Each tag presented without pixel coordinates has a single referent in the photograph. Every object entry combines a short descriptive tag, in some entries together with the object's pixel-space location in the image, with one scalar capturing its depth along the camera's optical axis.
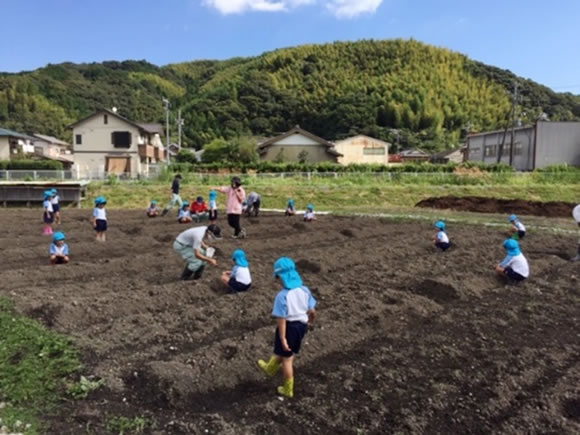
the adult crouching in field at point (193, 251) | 7.57
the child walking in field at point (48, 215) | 13.47
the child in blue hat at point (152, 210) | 18.52
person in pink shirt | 12.21
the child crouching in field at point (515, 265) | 8.15
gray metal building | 47.28
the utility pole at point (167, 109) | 46.96
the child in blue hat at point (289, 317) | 4.32
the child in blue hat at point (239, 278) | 7.22
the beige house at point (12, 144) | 49.00
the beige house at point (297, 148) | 51.66
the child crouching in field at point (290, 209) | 18.80
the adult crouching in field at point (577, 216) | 10.46
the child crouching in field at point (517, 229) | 12.23
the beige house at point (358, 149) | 57.00
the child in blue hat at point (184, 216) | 16.31
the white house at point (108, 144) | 43.34
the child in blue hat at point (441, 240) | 11.08
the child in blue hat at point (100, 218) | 11.71
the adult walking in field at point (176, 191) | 18.15
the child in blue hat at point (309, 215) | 17.00
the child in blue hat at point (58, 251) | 9.38
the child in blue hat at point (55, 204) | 14.51
